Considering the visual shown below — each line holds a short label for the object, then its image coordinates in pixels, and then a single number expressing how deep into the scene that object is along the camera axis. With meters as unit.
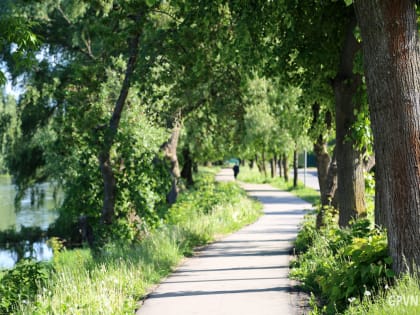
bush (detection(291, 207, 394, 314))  13.95
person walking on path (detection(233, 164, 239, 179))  106.78
